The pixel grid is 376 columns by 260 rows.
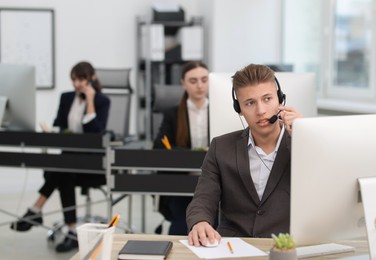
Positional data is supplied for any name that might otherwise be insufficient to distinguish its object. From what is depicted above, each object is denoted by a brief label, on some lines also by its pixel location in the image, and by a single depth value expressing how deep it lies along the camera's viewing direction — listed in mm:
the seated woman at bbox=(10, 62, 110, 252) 4465
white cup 1722
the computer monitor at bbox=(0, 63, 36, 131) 3811
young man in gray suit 2135
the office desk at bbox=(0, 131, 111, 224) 3760
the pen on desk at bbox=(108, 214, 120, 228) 1765
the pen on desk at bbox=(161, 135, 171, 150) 3682
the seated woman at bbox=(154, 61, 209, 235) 3723
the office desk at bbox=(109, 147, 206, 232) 3367
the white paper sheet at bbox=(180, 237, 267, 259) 1859
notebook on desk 1845
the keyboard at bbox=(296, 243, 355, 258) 1921
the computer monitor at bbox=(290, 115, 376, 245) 1663
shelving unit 6148
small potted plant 1651
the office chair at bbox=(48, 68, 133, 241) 5125
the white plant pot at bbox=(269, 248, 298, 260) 1650
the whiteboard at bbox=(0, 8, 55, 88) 5953
